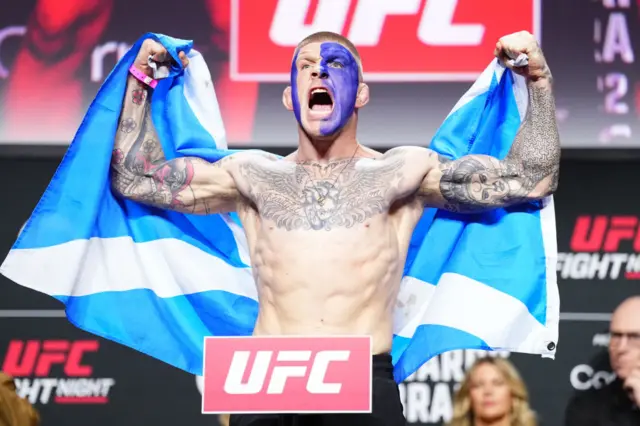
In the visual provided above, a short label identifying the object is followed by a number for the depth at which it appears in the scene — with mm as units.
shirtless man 5011
